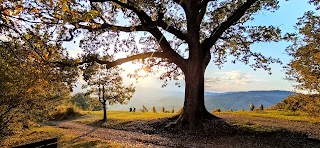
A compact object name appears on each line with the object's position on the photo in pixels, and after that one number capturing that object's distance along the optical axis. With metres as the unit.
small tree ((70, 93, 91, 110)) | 50.42
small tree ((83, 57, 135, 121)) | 18.89
